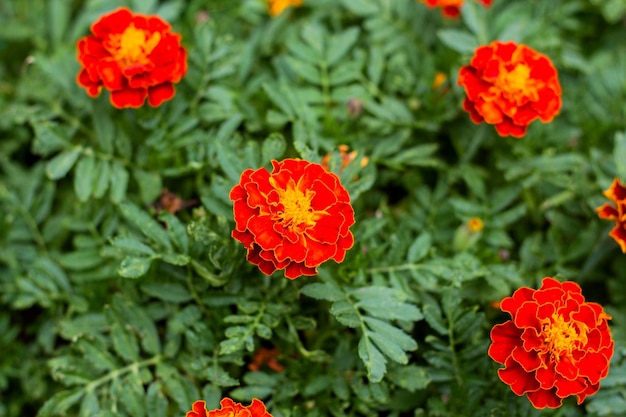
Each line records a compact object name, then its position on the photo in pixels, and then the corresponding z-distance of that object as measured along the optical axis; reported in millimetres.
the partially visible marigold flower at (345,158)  765
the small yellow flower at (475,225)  788
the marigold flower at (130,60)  756
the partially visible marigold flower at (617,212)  752
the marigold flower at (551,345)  699
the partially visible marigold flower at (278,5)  894
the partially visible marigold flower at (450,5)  848
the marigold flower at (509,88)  762
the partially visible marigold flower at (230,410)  683
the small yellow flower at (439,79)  861
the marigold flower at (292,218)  694
